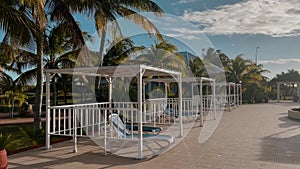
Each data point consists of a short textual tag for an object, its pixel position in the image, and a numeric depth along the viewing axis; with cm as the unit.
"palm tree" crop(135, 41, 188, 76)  1742
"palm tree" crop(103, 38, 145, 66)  1361
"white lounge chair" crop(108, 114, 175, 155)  596
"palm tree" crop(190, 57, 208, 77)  2152
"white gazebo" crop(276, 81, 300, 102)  2756
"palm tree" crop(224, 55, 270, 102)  2625
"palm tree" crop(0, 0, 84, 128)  589
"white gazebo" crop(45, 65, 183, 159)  572
